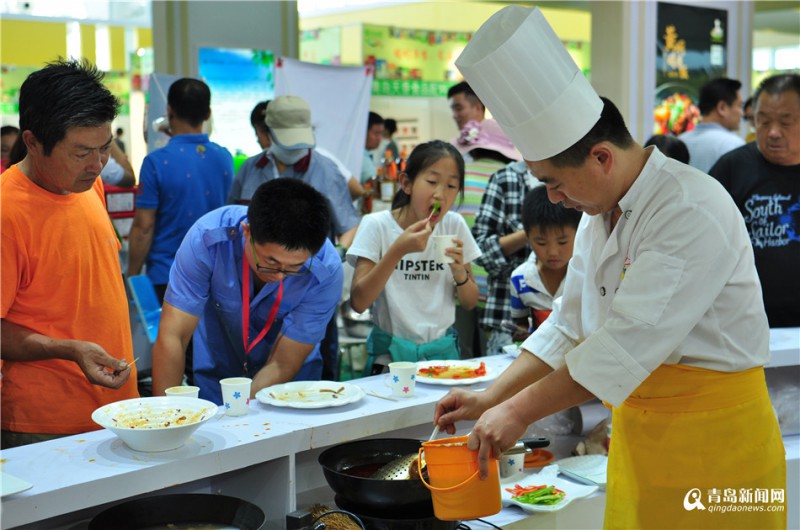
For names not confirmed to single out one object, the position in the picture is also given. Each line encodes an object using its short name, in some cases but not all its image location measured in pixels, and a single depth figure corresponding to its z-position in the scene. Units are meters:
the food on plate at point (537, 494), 2.23
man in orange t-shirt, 2.07
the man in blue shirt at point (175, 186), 3.94
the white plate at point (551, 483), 2.20
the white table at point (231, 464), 1.67
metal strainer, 1.98
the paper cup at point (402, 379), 2.32
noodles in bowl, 1.79
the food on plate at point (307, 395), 2.24
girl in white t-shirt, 3.02
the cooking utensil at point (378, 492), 1.86
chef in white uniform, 1.62
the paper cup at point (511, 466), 2.40
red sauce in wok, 2.09
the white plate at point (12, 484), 1.58
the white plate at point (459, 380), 2.43
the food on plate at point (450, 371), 2.52
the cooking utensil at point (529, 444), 1.97
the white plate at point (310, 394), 2.17
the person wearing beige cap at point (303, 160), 3.92
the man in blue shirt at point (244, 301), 2.40
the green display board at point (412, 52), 9.49
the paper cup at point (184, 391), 2.07
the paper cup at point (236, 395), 2.08
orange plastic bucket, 1.67
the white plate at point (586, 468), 2.40
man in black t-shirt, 3.13
